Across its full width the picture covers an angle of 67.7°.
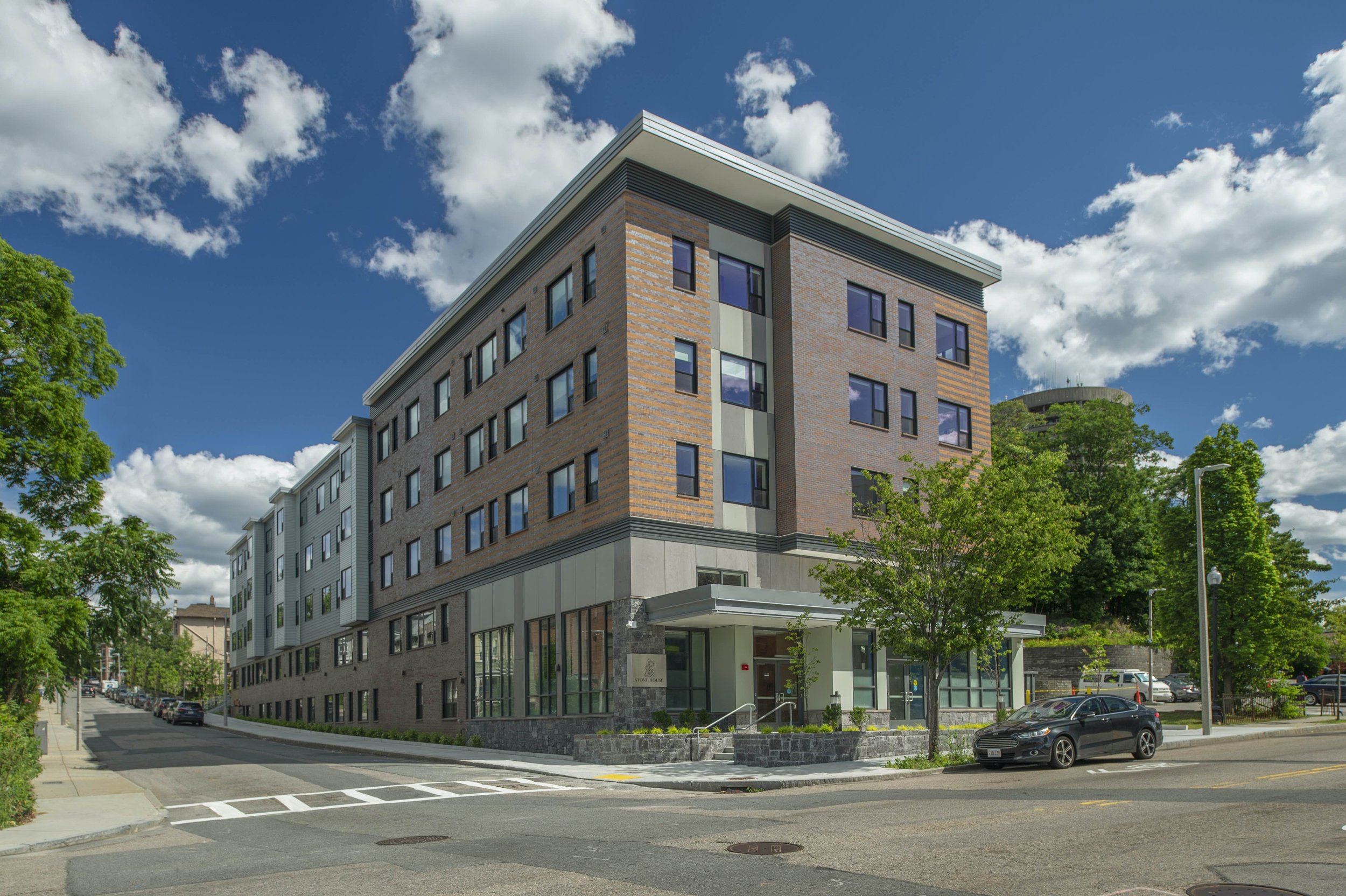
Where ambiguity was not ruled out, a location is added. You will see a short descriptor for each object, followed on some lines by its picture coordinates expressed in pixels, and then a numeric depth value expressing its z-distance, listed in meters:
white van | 46.97
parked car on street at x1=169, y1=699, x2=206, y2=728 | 66.69
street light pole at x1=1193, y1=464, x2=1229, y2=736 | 29.83
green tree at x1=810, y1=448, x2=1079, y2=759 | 23.39
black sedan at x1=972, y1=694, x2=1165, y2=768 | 21.27
